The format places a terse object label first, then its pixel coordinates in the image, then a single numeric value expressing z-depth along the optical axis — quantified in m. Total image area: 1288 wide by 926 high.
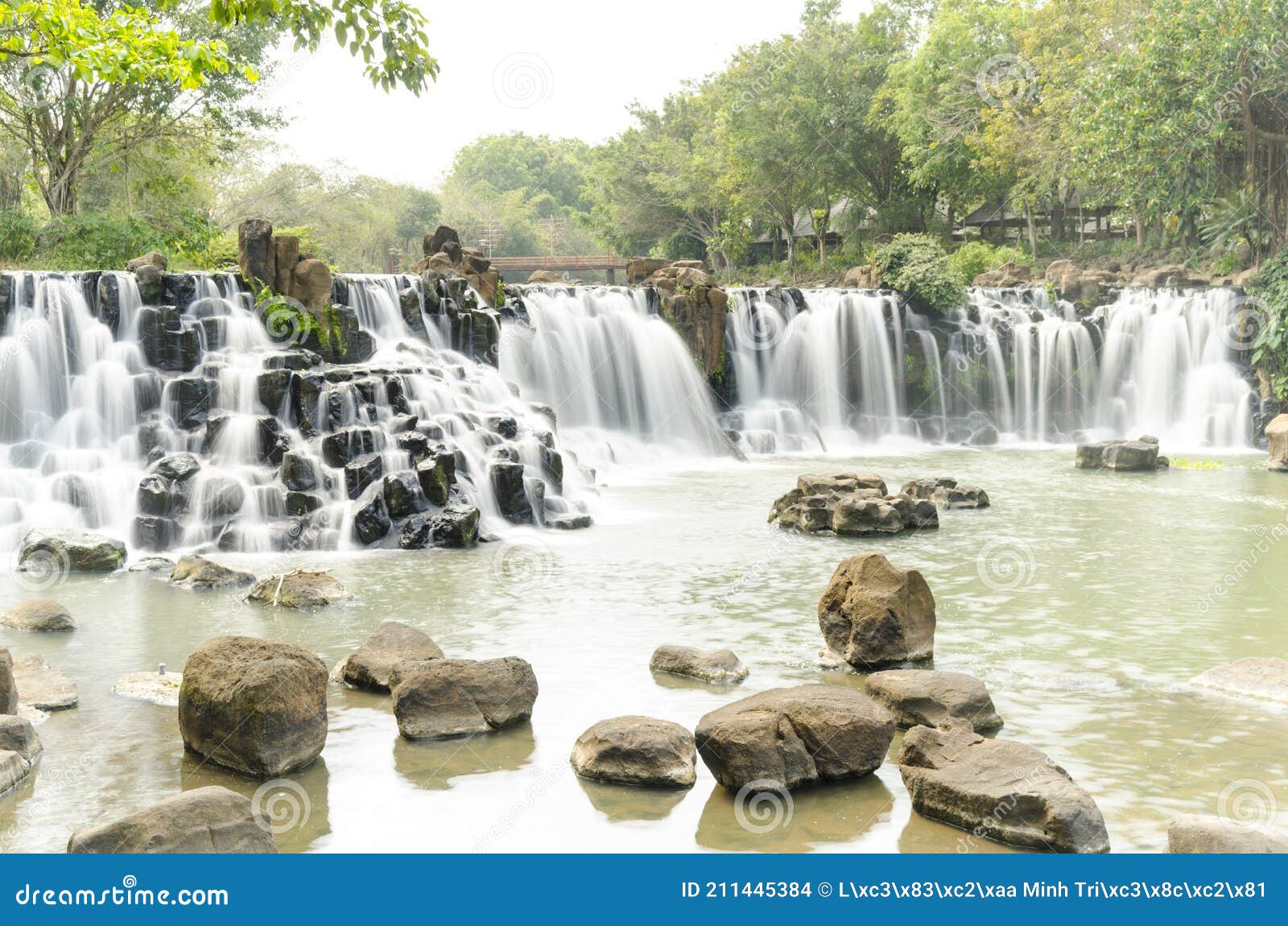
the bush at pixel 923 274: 28.59
